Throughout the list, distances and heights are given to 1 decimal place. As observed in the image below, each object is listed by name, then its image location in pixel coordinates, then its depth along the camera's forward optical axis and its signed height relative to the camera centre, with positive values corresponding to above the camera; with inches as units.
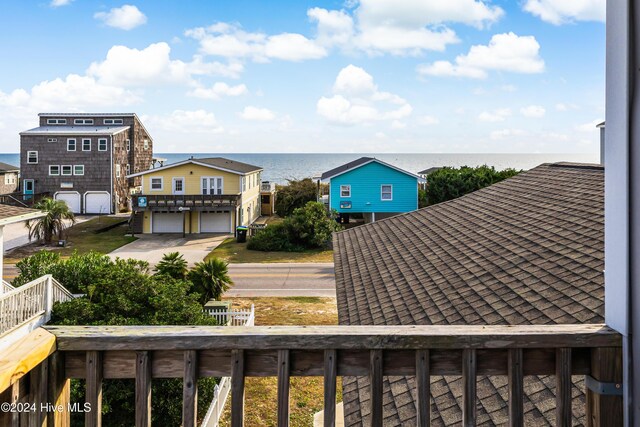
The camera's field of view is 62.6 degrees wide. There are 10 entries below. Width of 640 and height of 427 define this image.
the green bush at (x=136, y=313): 314.7 -77.2
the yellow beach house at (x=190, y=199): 1441.9 +26.5
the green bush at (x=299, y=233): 1227.2 -57.7
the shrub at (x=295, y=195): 1772.9 +47.0
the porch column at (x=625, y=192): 81.6 +2.5
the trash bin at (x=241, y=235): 1339.8 -67.5
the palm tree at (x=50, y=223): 1221.1 -32.8
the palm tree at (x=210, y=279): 657.6 -88.4
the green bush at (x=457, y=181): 1450.5 +77.4
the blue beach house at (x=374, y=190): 1503.4 +52.4
